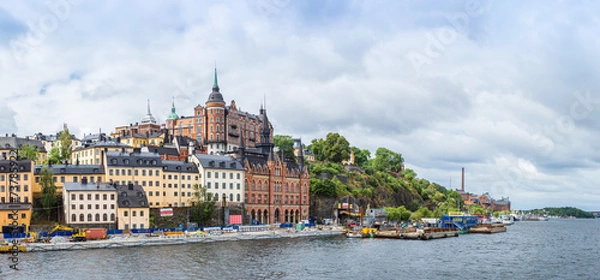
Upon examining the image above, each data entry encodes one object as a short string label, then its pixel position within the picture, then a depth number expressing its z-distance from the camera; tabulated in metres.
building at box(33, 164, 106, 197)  112.01
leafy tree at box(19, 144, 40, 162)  128.25
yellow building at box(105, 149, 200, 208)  115.38
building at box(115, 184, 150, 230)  104.44
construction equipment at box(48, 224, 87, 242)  91.69
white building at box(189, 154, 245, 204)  125.38
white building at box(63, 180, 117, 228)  102.19
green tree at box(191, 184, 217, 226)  116.50
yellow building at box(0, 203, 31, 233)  94.75
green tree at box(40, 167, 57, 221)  103.25
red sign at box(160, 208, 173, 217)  112.12
